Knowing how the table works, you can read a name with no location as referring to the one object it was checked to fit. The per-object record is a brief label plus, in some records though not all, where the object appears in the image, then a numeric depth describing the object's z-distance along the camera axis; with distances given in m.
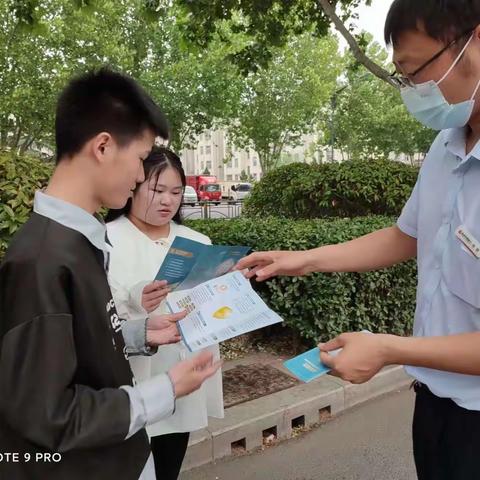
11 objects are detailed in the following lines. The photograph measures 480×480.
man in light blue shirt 1.20
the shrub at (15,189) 2.45
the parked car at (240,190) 38.03
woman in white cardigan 1.93
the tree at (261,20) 5.36
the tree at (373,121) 27.64
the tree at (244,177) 56.17
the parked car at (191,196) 30.03
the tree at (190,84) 17.56
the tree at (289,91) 21.86
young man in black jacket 1.00
